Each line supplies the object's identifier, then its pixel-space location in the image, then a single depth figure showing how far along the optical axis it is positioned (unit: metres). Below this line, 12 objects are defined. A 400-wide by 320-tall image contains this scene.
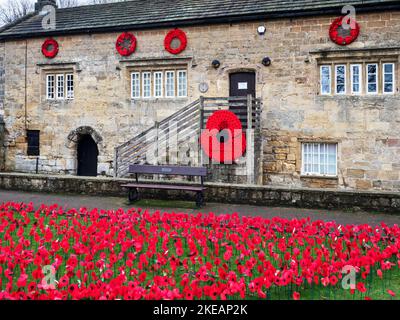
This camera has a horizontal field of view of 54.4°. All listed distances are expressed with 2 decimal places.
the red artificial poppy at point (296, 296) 4.01
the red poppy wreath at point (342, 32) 14.11
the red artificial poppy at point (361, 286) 4.04
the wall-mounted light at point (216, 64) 15.76
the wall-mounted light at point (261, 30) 15.22
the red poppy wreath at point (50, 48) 18.61
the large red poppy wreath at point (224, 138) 13.11
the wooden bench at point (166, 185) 10.32
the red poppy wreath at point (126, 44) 17.20
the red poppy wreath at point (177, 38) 16.34
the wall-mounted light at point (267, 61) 15.13
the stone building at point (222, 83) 14.04
